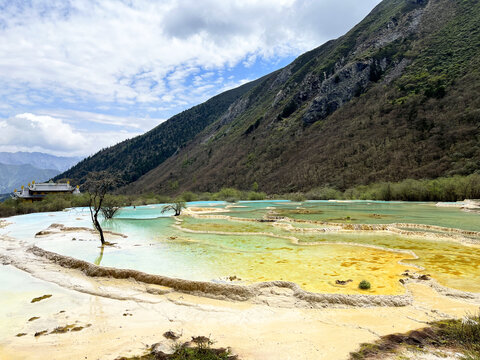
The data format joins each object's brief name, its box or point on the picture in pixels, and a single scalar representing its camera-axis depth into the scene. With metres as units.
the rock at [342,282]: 9.05
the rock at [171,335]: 5.80
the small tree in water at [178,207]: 35.71
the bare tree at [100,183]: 16.16
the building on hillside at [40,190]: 53.09
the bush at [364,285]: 8.55
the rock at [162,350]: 5.02
